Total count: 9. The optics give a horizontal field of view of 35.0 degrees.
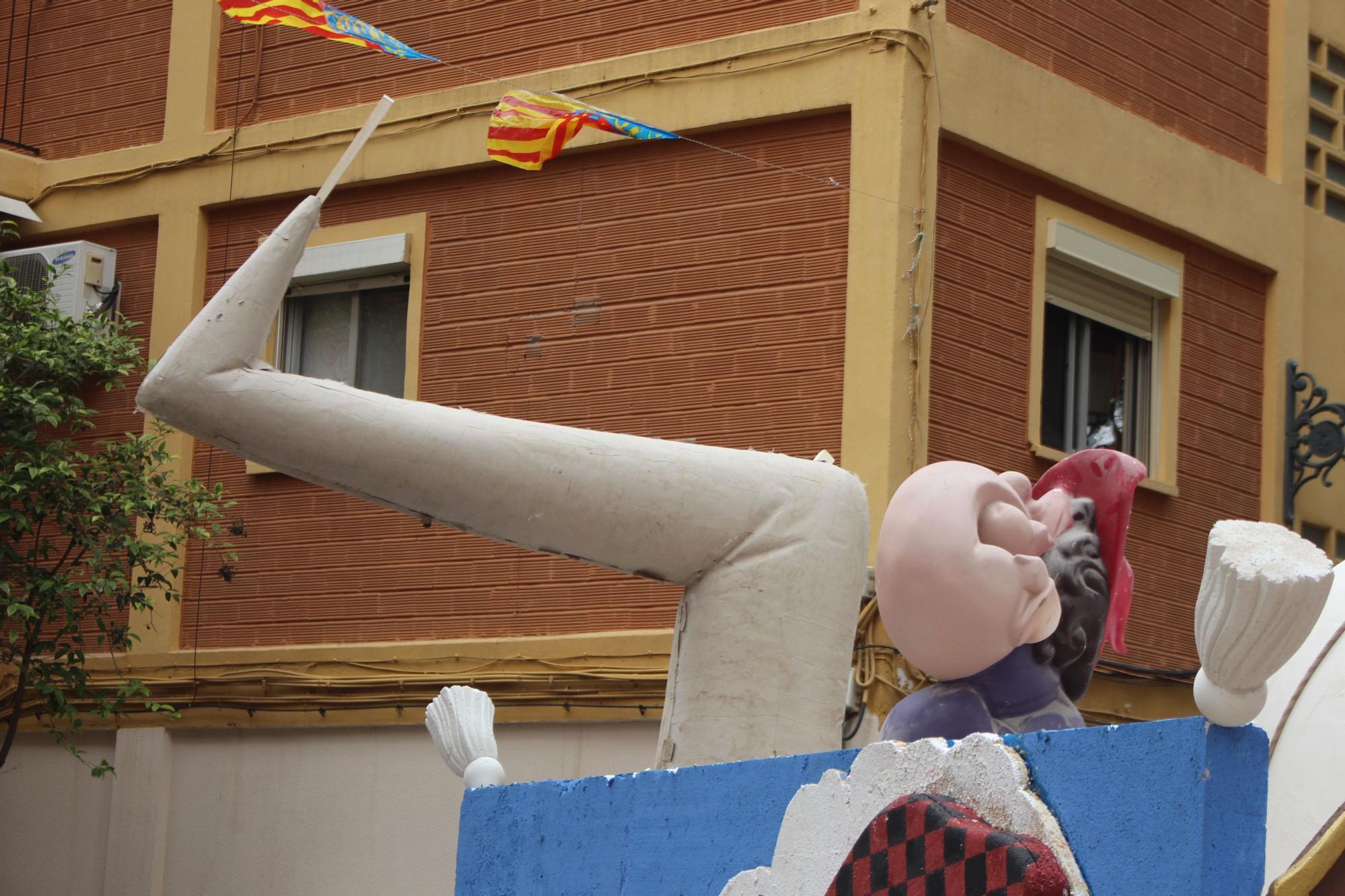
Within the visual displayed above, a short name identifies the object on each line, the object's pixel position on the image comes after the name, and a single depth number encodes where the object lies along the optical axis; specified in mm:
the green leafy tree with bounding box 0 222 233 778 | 11023
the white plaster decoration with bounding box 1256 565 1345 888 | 4898
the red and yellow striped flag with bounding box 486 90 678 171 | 8664
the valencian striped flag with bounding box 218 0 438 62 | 7590
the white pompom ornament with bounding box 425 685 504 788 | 5410
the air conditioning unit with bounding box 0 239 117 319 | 12812
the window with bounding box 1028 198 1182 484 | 11430
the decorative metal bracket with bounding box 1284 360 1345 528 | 12320
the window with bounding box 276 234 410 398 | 12125
